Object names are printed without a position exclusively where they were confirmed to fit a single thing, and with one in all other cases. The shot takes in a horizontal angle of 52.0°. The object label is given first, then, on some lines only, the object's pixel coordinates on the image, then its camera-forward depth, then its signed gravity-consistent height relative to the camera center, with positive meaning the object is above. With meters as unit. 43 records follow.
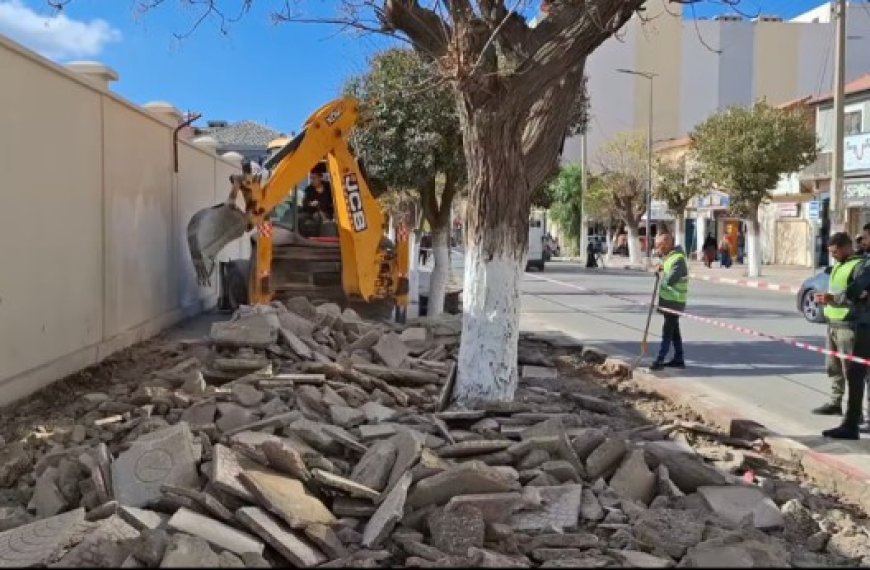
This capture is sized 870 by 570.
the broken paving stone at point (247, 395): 6.67 -1.19
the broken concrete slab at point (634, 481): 5.25 -1.41
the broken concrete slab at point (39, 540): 3.96 -1.41
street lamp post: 40.72 +2.12
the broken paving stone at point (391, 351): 8.91 -1.13
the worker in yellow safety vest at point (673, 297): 11.10 -0.67
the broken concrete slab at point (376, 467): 4.68 -1.22
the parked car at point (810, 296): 16.31 -1.01
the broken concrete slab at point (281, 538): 3.85 -1.31
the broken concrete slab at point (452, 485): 4.37 -1.20
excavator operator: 14.70 +0.64
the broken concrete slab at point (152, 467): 4.68 -1.24
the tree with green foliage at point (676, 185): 43.69 +2.88
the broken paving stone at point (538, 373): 9.62 -1.44
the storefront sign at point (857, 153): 34.22 +3.60
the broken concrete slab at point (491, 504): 4.20 -1.26
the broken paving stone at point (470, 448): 5.34 -1.25
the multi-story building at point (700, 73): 67.38 +12.97
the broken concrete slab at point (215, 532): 3.84 -1.30
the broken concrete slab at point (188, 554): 3.17 -1.20
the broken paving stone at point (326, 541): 3.99 -1.36
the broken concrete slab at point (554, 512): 4.48 -1.40
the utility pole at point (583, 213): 49.31 +1.64
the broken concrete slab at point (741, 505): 5.04 -1.50
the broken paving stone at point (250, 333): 8.57 -0.91
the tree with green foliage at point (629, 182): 46.31 +3.19
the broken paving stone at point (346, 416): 6.31 -1.27
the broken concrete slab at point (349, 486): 4.49 -1.24
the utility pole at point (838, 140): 22.02 +2.68
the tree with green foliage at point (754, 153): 31.33 +3.24
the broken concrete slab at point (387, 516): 4.11 -1.30
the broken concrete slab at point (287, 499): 4.07 -1.23
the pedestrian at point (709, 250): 42.94 -0.32
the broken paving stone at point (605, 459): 5.38 -1.31
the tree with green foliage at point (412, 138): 14.48 +1.70
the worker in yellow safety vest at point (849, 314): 7.51 -0.60
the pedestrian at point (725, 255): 40.94 -0.52
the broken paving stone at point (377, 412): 6.46 -1.28
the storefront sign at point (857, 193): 34.50 +2.05
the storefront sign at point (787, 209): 42.19 +1.67
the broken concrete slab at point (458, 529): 4.05 -1.32
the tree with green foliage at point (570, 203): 58.84 +2.61
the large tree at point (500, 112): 6.96 +1.05
